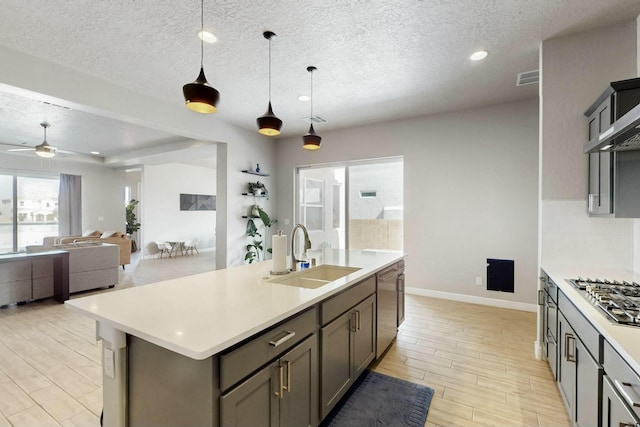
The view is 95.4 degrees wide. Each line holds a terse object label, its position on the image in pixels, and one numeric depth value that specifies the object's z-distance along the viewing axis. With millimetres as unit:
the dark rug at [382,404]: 1886
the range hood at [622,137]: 1263
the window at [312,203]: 6242
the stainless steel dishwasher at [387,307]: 2557
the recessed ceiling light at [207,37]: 2555
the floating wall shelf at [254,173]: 5489
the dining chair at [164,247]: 8562
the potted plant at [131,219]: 9707
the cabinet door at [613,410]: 1035
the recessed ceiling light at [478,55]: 2891
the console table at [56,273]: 4191
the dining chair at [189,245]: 9109
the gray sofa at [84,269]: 4477
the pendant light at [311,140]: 3064
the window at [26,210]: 7219
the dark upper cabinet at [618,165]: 1881
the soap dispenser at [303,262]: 2422
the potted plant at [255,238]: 5566
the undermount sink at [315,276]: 2132
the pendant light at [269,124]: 2424
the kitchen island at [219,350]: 1085
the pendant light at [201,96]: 1780
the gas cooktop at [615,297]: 1293
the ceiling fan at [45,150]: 4914
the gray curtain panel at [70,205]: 8008
